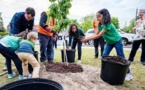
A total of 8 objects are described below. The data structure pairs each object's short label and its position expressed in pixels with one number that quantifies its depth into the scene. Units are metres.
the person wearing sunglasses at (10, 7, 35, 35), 2.26
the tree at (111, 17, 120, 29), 28.13
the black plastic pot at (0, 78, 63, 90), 1.10
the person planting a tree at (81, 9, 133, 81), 2.04
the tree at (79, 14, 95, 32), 20.43
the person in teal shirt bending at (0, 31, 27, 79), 1.95
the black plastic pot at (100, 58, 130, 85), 1.96
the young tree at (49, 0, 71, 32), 2.41
